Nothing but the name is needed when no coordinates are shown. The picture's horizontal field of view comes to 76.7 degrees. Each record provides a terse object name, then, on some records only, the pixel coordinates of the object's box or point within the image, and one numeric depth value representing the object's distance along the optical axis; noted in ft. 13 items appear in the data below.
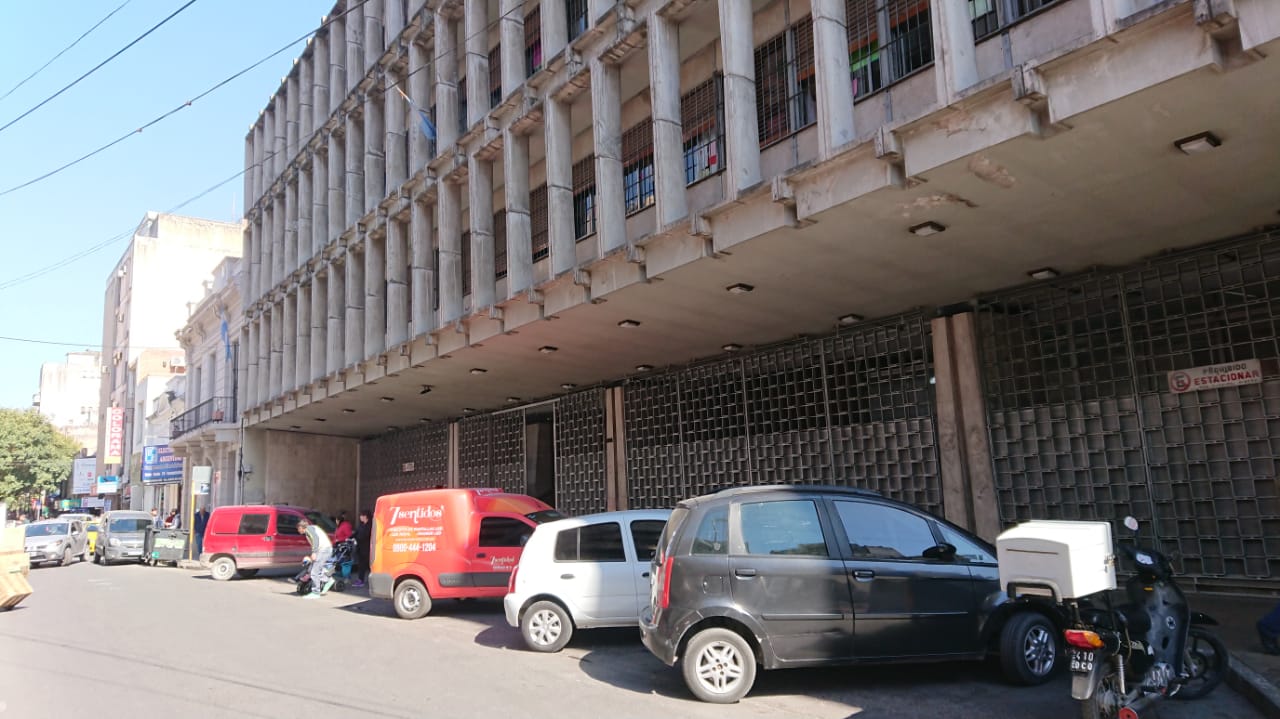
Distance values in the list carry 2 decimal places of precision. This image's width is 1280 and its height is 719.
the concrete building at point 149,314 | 169.48
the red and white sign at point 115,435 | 171.42
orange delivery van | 40.93
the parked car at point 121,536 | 87.76
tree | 188.85
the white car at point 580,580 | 31.07
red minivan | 68.44
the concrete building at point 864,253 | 26.27
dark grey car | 22.31
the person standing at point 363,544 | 56.59
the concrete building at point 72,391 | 319.68
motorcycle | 17.03
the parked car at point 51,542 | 87.45
